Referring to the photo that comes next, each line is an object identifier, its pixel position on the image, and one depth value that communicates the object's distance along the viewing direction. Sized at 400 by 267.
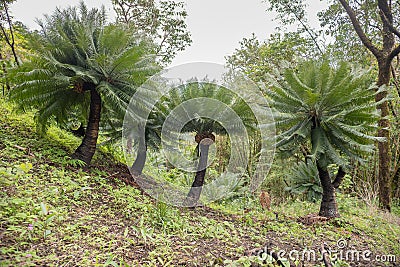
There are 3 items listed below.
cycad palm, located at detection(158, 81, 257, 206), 3.74
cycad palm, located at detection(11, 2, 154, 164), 3.43
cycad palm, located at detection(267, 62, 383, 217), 3.78
